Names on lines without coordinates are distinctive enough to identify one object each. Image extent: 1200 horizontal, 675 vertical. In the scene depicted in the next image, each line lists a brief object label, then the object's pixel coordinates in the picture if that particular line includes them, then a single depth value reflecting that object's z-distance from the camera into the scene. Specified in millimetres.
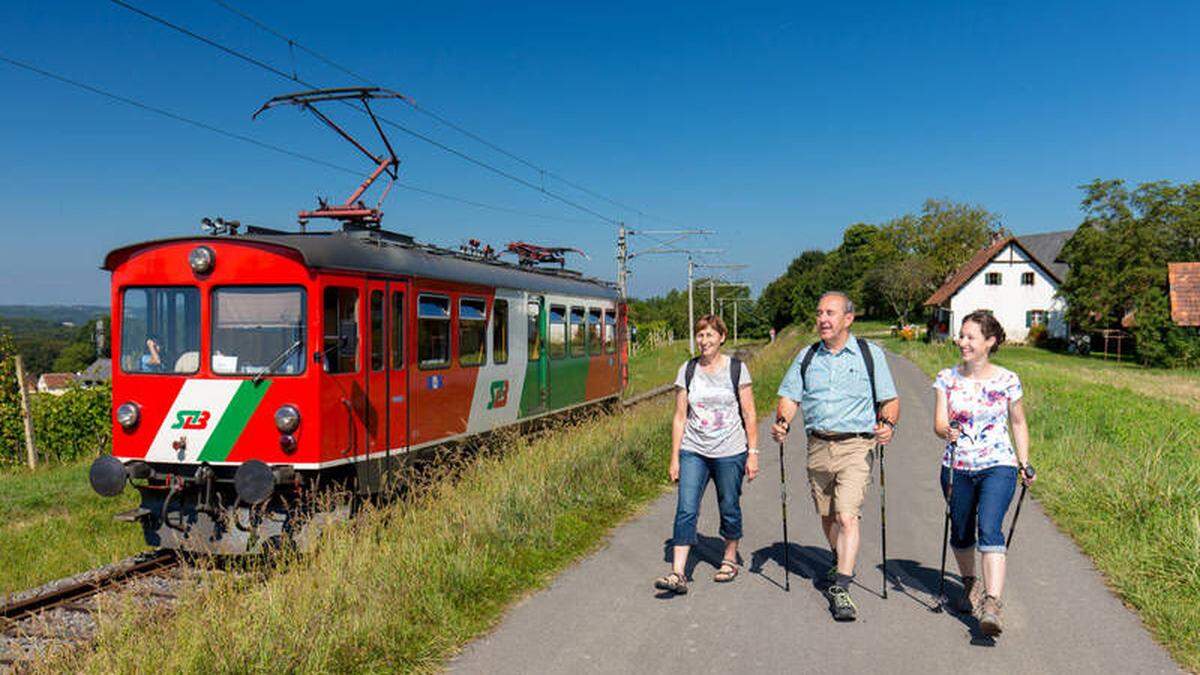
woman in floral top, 5027
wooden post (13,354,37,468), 14180
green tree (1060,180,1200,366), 49000
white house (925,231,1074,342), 60000
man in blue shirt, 5379
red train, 7664
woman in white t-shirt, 5789
